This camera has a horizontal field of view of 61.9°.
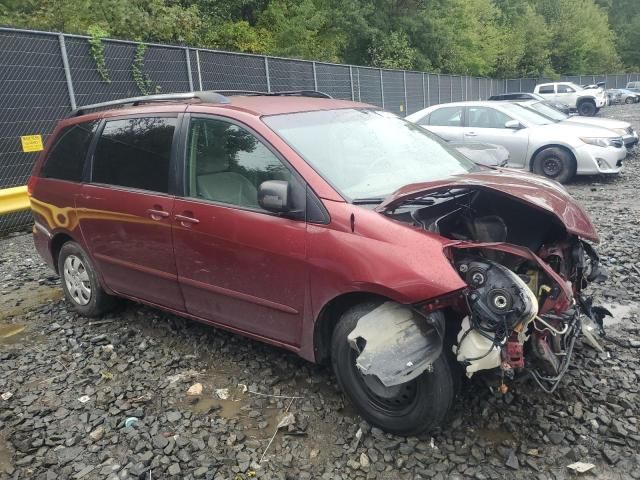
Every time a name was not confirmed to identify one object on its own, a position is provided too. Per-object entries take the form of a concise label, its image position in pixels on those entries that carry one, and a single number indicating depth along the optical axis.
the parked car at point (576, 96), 29.50
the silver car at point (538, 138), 9.25
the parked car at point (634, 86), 45.00
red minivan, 2.62
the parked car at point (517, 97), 18.04
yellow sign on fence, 7.82
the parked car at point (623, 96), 41.47
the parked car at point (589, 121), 10.27
